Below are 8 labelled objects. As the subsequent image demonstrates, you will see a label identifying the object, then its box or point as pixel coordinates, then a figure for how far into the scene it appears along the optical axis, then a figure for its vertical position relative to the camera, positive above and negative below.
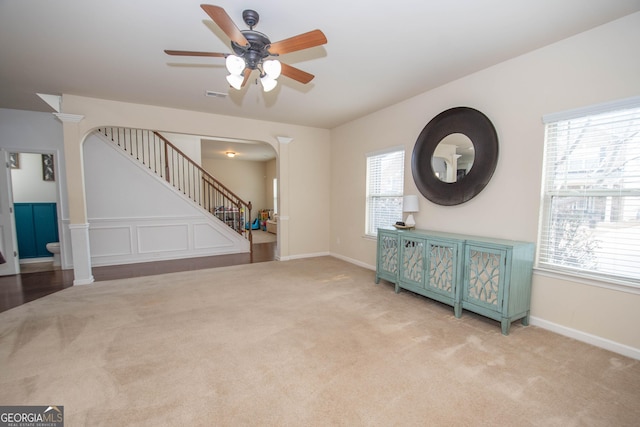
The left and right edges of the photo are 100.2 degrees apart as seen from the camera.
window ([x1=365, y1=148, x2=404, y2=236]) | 4.37 +0.13
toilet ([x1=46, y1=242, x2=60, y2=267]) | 5.09 -1.06
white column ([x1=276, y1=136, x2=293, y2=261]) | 5.44 -0.06
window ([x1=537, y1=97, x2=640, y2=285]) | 2.18 +0.03
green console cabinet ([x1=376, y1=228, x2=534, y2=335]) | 2.56 -0.82
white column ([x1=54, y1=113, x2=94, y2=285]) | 3.91 -0.07
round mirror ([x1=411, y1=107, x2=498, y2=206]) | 3.05 +0.50
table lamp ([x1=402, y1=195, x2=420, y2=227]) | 3.76 -0.14
